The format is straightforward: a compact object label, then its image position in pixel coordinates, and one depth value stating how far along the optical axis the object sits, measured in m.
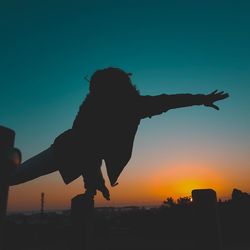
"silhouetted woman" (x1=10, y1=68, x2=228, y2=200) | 2.57
